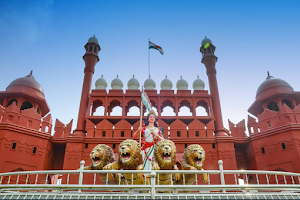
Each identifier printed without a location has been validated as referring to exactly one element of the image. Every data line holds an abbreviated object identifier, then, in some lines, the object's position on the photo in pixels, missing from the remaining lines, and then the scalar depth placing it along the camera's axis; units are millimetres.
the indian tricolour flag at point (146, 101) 8361
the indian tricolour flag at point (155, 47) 12648
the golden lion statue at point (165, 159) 6051
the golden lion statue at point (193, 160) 6168
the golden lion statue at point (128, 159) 6105
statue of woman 6551
